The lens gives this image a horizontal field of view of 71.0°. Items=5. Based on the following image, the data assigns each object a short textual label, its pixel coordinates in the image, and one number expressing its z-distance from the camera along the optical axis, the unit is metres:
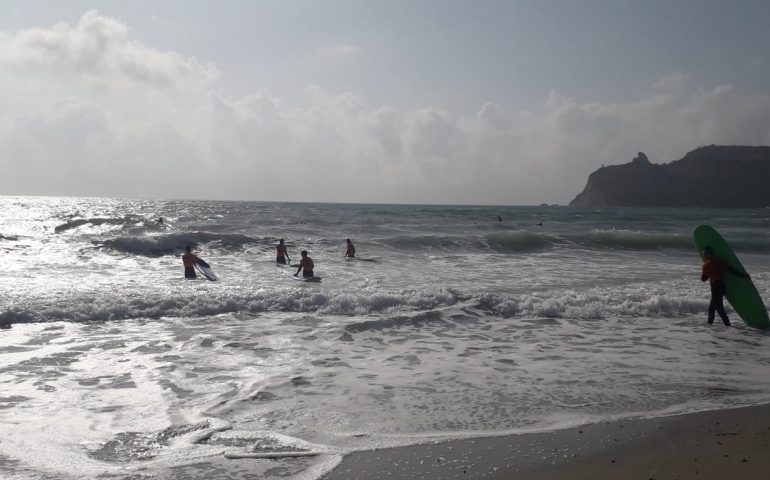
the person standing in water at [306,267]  15.37
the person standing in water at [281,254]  18.59
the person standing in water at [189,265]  14.85
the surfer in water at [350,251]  20.31
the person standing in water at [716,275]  9.66
